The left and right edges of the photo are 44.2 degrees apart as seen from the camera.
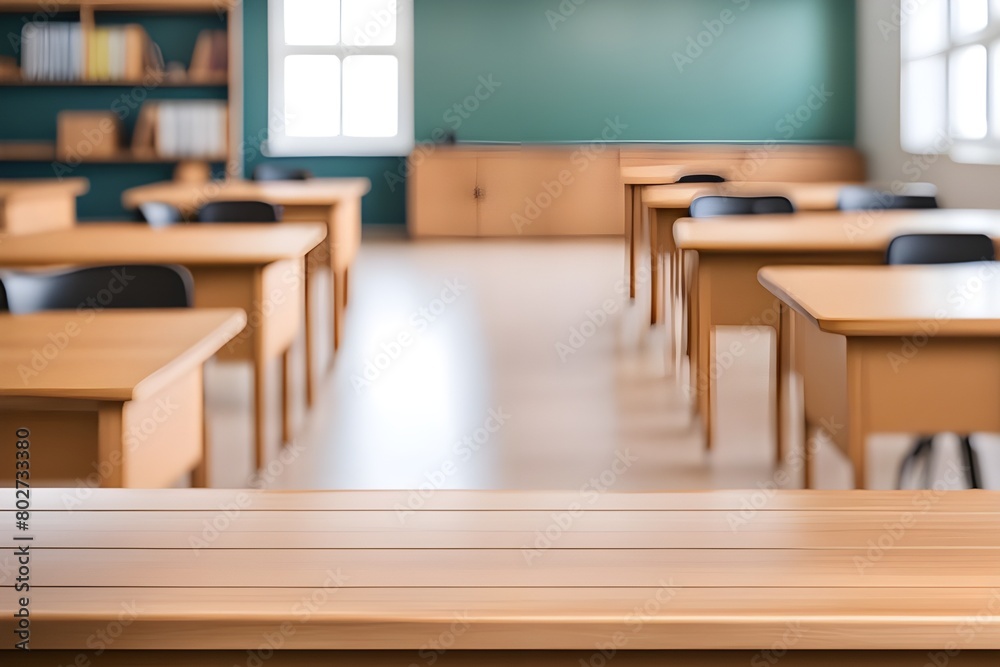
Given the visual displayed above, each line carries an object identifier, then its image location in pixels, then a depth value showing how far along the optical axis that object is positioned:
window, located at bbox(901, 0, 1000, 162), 7.48
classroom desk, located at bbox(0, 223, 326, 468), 3.18
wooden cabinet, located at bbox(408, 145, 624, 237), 10.79
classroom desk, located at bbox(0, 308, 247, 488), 1.54
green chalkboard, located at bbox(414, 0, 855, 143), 10.97
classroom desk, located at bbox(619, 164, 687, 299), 6.56
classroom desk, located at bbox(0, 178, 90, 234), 5.96
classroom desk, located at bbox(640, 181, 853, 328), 5.27
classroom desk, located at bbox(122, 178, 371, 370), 5.21
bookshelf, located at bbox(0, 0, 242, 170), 9.95
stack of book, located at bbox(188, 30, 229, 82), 10.06
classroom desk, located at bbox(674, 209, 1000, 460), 3.41
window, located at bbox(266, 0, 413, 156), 11.00
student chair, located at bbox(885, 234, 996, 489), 3.05
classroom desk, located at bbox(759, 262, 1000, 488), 2.02
